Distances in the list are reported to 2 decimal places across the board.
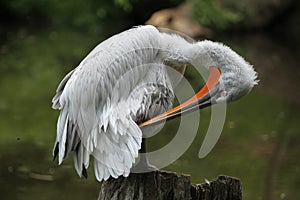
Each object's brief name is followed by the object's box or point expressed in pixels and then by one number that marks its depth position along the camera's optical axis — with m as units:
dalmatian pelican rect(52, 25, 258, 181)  10.52
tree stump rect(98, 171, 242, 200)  10.59
